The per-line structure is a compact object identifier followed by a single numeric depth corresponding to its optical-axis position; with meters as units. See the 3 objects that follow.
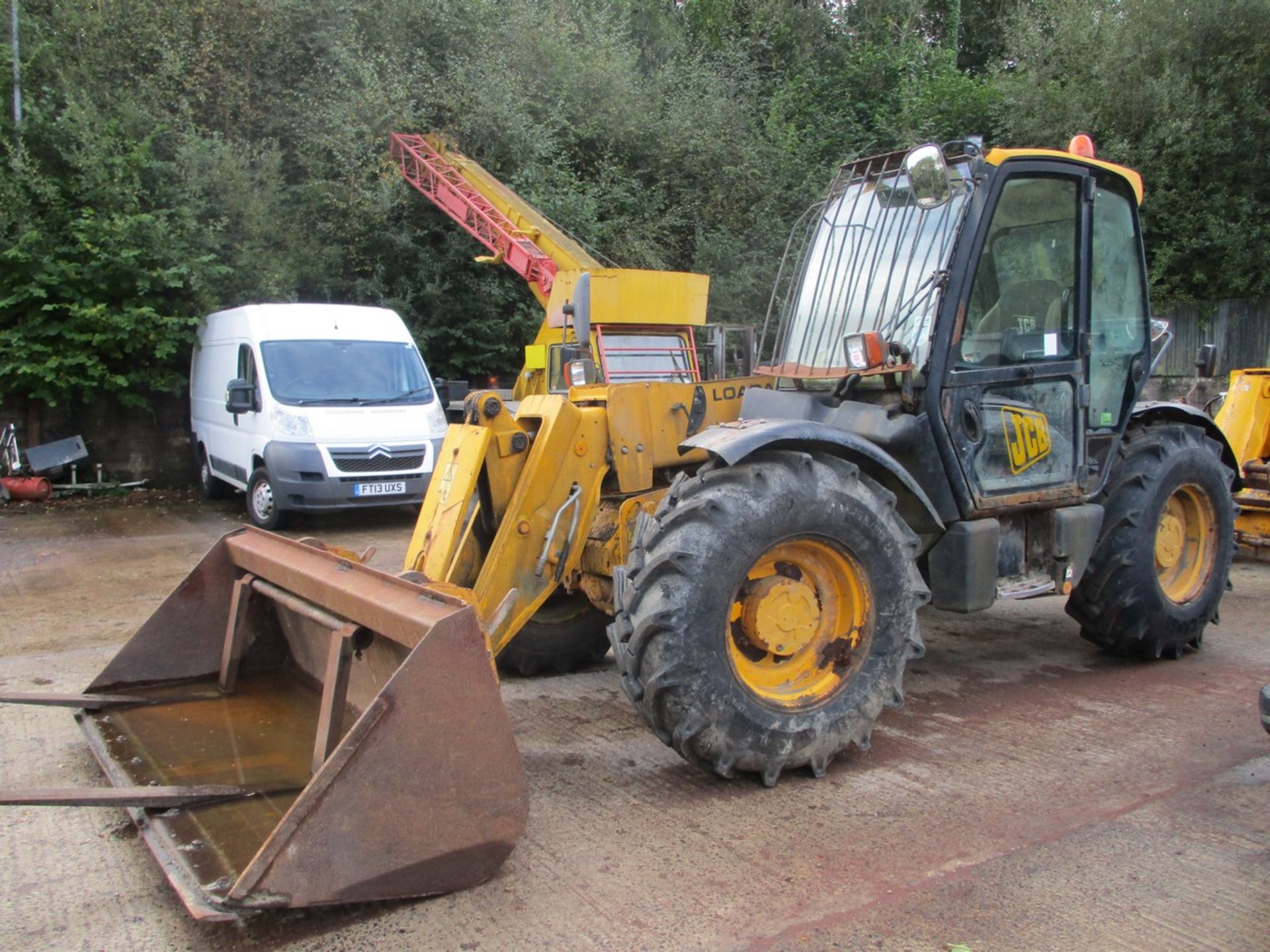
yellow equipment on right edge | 8.20
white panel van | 10.43
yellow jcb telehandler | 3.00
